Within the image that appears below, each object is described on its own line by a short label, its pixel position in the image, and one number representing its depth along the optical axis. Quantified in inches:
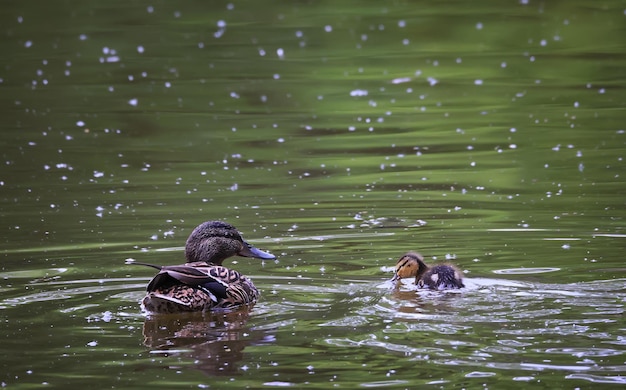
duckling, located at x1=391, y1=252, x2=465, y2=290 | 662.5
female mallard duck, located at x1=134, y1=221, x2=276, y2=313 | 635.5
